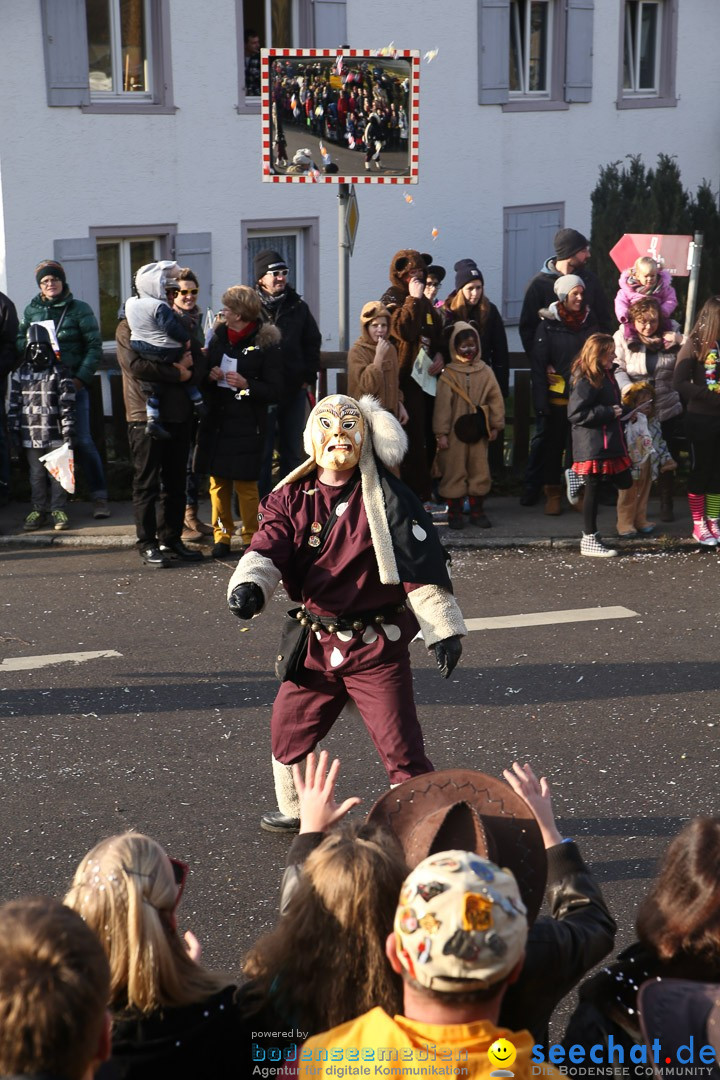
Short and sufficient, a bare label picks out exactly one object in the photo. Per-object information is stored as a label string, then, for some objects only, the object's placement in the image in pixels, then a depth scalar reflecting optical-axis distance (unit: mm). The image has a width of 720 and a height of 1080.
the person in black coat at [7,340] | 10703
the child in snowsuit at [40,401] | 10242
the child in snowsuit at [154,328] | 9414
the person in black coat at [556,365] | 10984
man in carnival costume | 5148
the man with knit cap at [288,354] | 10516
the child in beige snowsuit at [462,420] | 10664
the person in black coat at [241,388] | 9797
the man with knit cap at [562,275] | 11594
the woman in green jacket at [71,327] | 10523
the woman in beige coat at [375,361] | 10172
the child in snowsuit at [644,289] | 10922
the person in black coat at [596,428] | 9883
